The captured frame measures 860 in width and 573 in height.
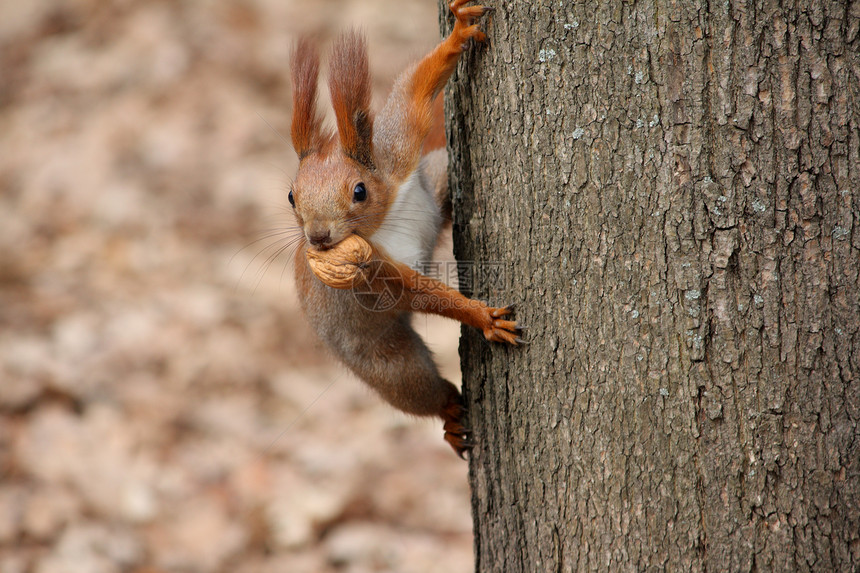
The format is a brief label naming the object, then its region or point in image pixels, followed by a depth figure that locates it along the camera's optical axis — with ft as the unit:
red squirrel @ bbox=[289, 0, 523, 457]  20.34
